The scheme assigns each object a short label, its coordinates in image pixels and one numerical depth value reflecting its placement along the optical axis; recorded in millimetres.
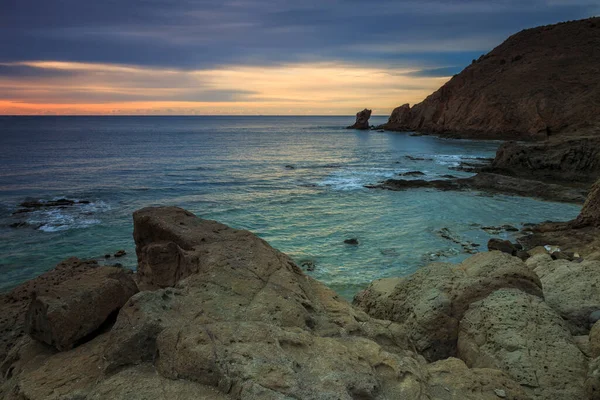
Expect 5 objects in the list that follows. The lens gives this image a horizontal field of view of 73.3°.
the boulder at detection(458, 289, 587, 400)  5391
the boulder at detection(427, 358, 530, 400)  4586
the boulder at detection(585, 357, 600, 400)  4699
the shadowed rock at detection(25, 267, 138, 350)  4855
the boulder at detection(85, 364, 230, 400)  3732
